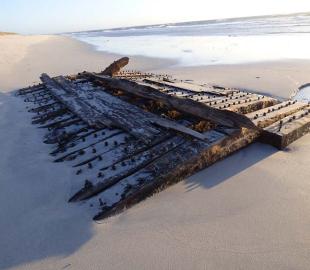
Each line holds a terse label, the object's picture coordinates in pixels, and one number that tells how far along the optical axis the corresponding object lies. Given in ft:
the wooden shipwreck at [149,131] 11.19
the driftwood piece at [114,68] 26.50
